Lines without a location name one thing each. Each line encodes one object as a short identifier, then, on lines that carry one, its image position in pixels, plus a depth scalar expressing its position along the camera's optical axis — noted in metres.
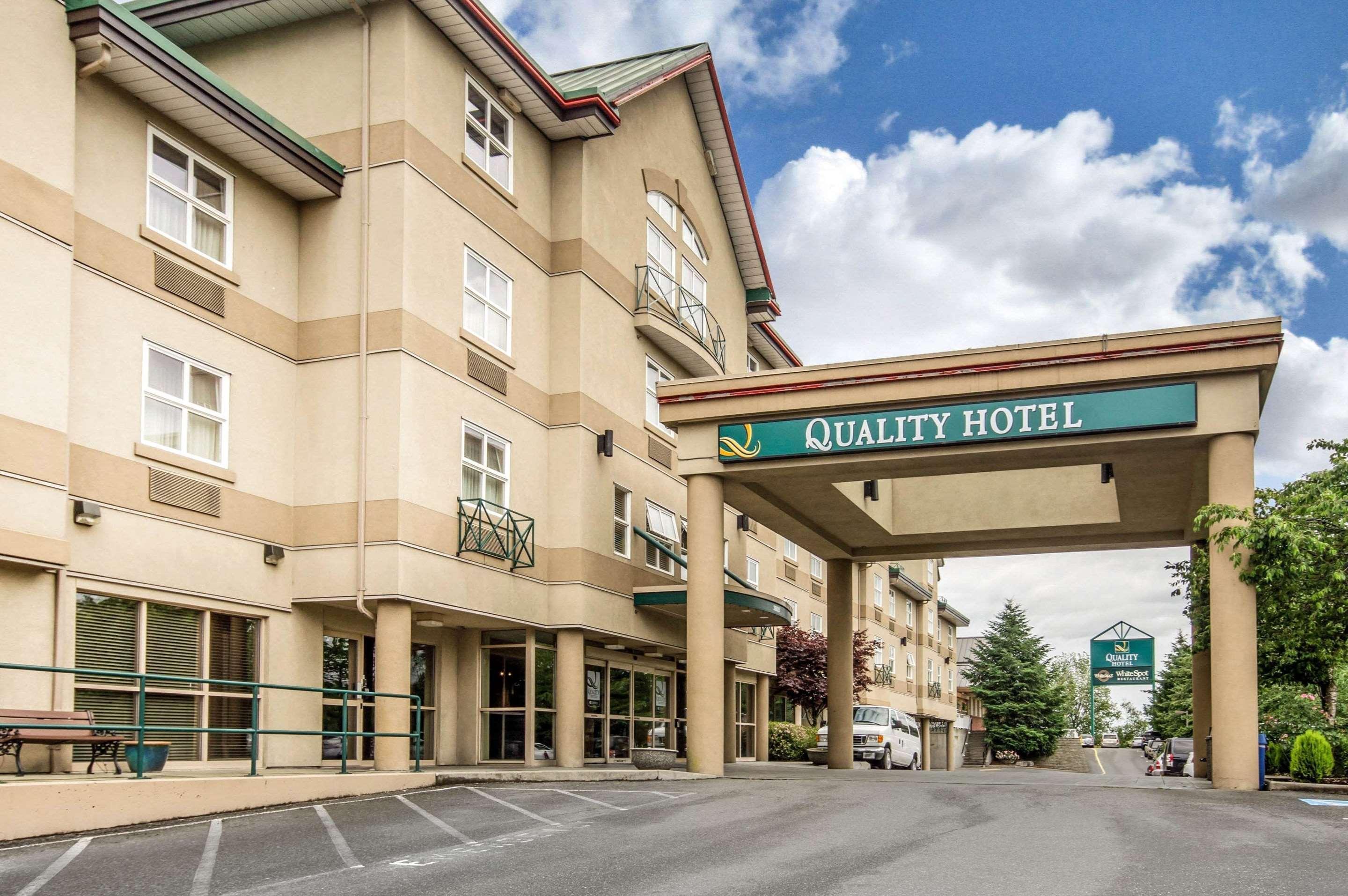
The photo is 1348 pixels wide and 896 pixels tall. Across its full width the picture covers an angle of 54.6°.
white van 35.47
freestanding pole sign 52.53
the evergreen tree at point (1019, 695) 71.31
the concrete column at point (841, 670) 30.83
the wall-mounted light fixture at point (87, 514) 16.30
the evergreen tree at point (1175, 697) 64.44
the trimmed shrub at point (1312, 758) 20.86
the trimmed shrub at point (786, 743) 41.28
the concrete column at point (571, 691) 24.22
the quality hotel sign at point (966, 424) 20.03
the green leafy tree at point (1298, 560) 18.81
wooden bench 13.02
